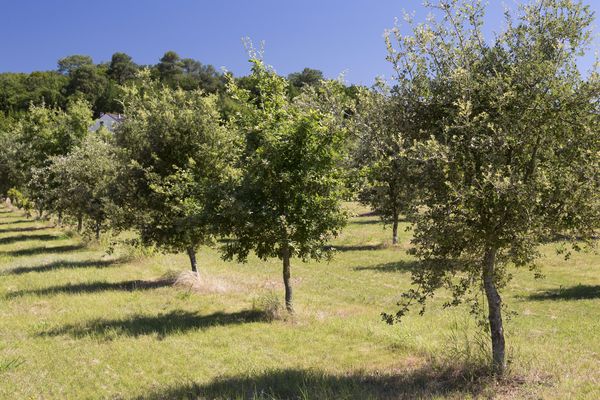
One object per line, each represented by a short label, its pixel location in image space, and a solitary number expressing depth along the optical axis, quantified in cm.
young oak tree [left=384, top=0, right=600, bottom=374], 988
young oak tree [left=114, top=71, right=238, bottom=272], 2372
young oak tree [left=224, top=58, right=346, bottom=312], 1755
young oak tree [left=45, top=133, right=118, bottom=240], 3578
